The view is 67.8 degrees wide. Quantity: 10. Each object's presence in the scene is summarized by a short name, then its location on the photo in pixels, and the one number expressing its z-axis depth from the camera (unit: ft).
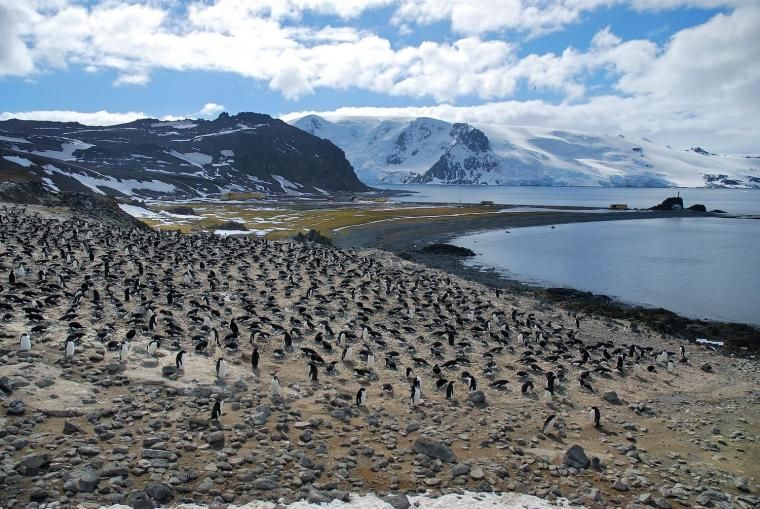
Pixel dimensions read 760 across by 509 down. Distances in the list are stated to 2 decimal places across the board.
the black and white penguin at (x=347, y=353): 58.80
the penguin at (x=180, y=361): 48.19
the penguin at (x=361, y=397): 47.11
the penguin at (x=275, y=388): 46.19
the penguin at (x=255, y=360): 53.62
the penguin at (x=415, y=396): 48.57
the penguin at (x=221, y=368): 47.78
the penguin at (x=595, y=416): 48.26
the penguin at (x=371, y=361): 56.70
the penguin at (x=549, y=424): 45.80
